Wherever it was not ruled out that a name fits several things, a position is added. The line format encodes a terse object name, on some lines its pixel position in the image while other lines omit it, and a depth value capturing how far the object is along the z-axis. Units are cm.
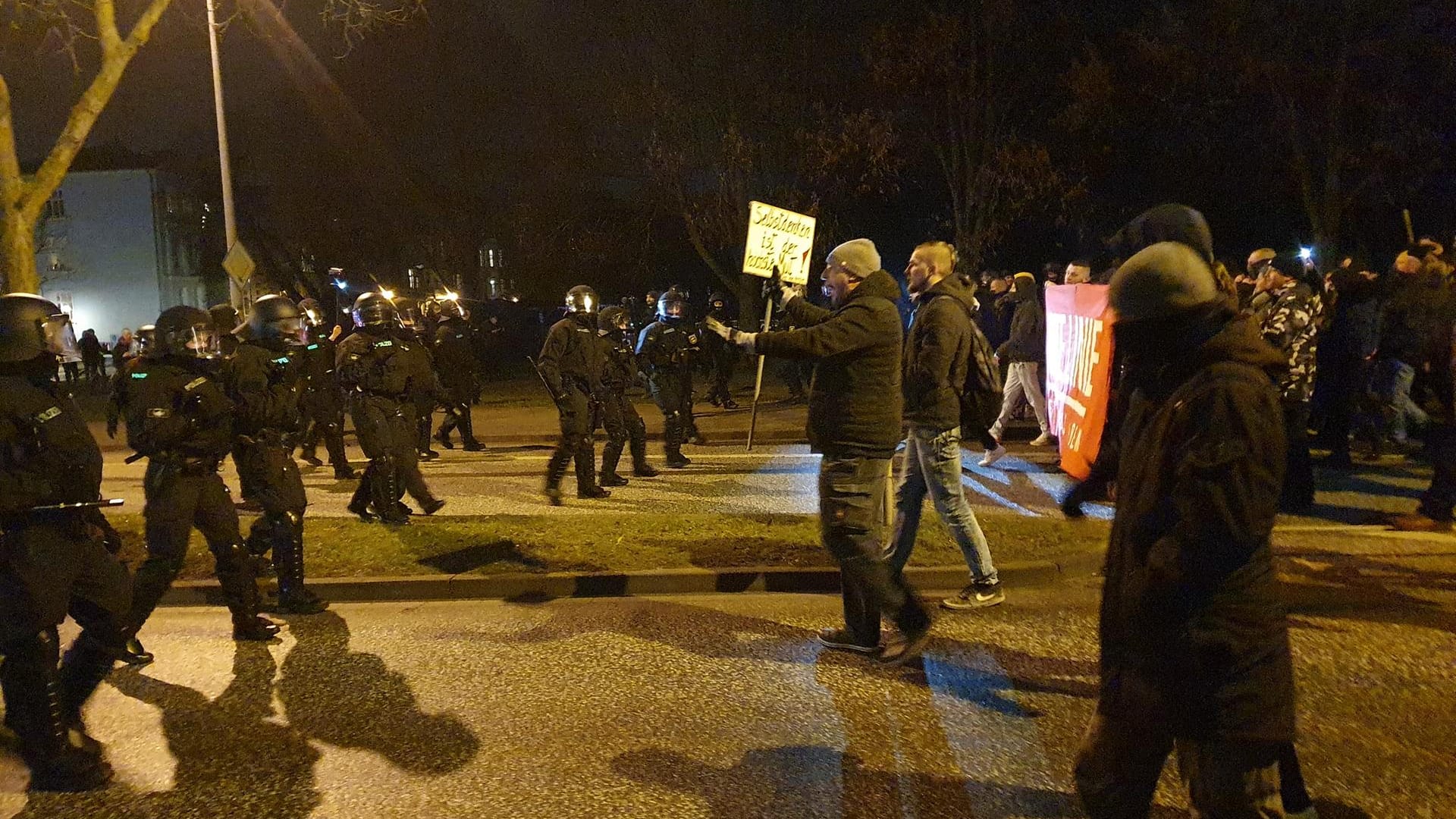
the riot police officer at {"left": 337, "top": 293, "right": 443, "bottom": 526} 810
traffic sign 1719
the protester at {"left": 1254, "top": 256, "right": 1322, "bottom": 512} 786
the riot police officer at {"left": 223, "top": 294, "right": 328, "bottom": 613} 574
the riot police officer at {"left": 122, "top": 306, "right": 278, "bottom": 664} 511
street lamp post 1853
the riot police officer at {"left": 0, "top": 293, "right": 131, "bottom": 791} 394
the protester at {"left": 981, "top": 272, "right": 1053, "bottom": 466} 1055
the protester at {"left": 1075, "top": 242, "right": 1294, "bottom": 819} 237
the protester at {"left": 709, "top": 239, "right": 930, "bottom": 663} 477
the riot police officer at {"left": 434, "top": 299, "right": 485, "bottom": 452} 1291
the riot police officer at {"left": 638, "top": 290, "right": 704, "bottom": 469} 1102
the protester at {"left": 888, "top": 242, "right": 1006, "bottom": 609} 546
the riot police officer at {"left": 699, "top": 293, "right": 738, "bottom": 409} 1739
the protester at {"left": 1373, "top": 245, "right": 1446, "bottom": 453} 904
